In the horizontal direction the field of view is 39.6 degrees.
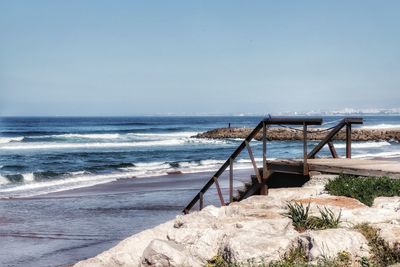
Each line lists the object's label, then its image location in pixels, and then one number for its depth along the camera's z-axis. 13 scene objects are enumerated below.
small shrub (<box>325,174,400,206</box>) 9.83
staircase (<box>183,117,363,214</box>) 12.40
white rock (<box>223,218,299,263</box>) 6.91
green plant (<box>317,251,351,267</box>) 6.35
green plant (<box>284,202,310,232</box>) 7.88
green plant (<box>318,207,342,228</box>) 7.44
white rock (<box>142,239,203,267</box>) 7.46
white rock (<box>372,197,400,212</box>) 8.56
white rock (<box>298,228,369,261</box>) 6.58
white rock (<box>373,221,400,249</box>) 6.71
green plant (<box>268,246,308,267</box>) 6.55
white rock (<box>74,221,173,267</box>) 8.52
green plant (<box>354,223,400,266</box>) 6.54
